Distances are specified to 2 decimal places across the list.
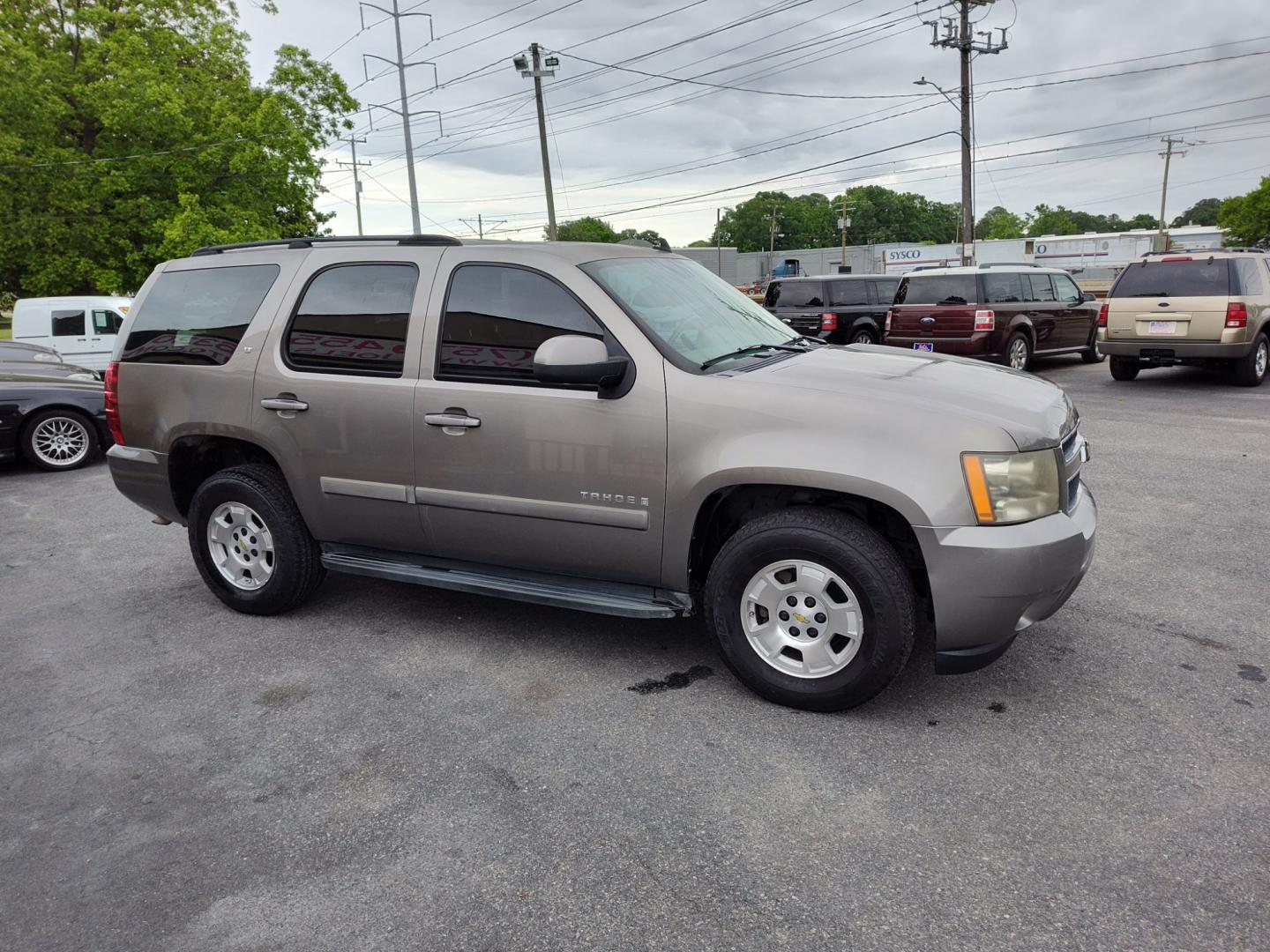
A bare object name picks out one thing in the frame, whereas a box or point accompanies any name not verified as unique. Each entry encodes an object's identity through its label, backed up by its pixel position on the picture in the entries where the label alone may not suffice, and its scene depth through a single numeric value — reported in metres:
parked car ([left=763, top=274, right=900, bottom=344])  17.36
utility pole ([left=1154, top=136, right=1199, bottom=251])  77.81
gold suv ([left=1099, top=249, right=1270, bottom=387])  11.73
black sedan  9.47
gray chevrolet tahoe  3.32
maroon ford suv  14.09
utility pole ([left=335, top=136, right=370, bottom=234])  62.14
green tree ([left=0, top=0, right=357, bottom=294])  27.02
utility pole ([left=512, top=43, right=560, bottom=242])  28.56
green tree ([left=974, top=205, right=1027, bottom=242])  158.38
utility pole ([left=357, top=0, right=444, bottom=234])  31.23
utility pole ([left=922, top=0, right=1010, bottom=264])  26.44
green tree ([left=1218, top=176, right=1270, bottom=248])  69.75
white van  17.41
